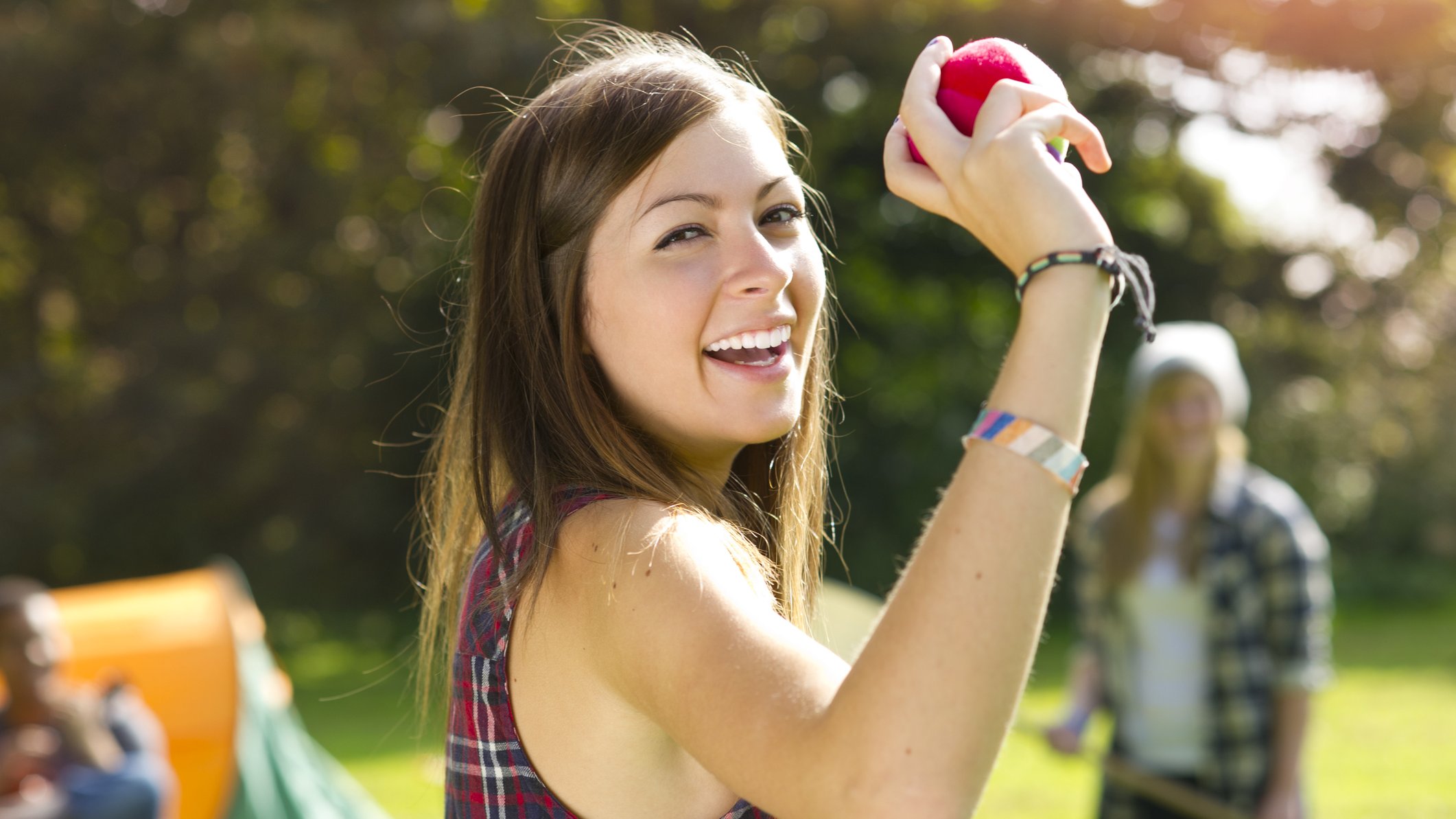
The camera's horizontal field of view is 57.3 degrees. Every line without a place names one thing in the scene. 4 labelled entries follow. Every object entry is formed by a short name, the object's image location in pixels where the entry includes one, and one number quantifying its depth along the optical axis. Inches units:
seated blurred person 194.5
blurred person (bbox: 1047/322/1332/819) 144.7
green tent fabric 231.6
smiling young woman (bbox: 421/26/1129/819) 38.6
